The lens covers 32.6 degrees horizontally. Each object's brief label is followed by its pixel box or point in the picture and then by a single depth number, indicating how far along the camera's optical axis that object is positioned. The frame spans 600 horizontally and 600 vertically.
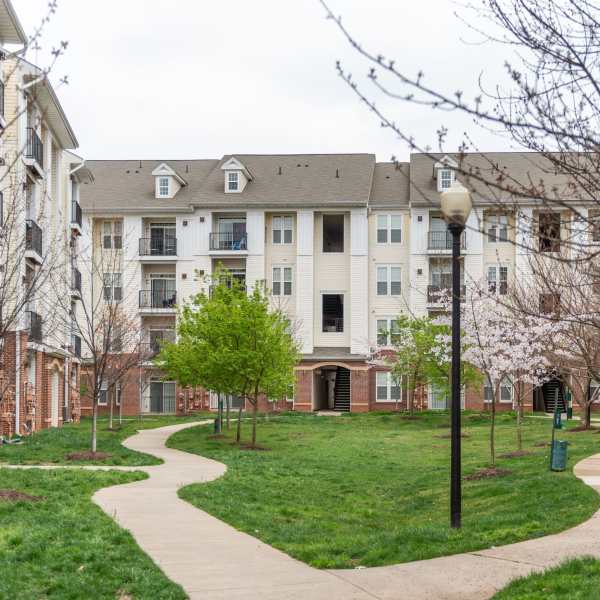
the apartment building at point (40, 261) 30.84
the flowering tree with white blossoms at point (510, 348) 25.00
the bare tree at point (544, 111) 6.47
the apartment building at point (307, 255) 54.41
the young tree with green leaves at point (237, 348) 30.31
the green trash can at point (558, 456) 18.95
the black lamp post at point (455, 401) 12.30
